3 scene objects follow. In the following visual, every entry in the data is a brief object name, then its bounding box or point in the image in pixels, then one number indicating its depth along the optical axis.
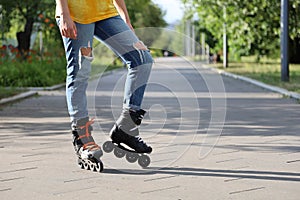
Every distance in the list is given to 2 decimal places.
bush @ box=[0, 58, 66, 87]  18.00
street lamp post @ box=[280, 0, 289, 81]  18.52
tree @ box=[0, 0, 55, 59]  18.66
